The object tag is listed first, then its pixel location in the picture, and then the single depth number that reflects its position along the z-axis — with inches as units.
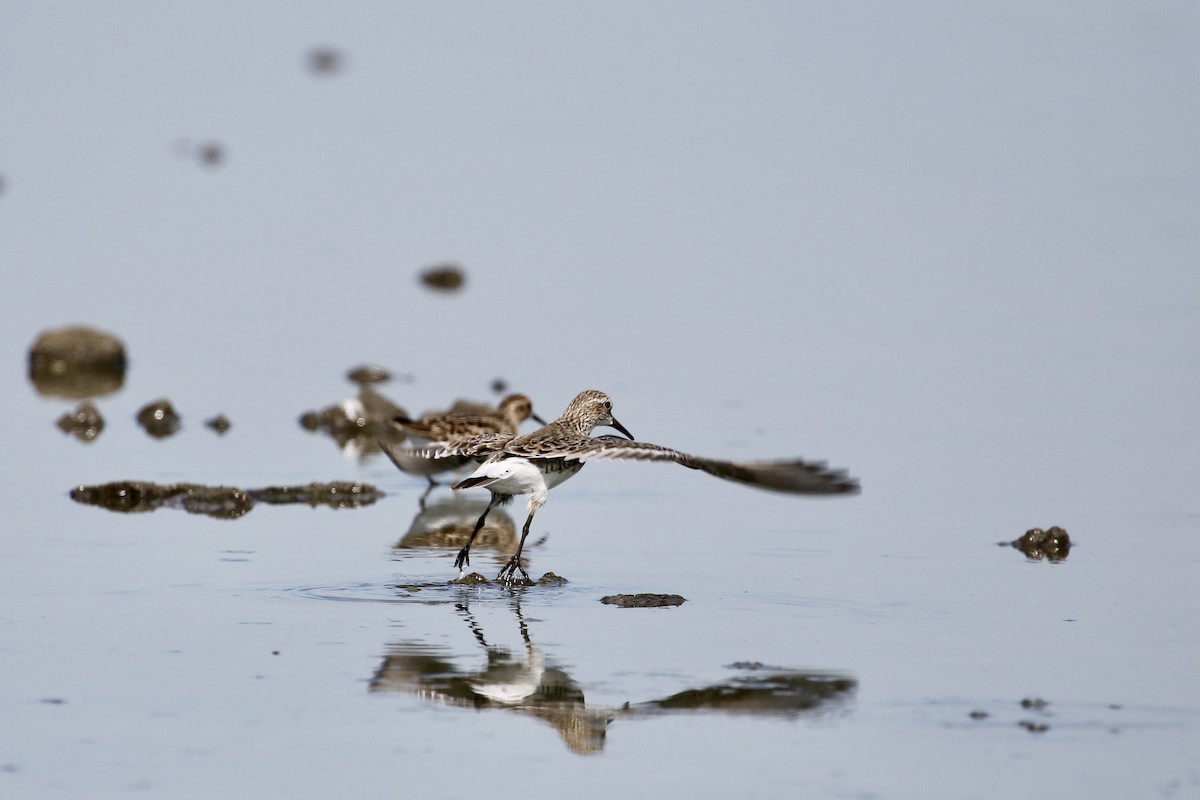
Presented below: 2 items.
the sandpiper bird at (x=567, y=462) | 716.7
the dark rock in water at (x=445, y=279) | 1576.0
